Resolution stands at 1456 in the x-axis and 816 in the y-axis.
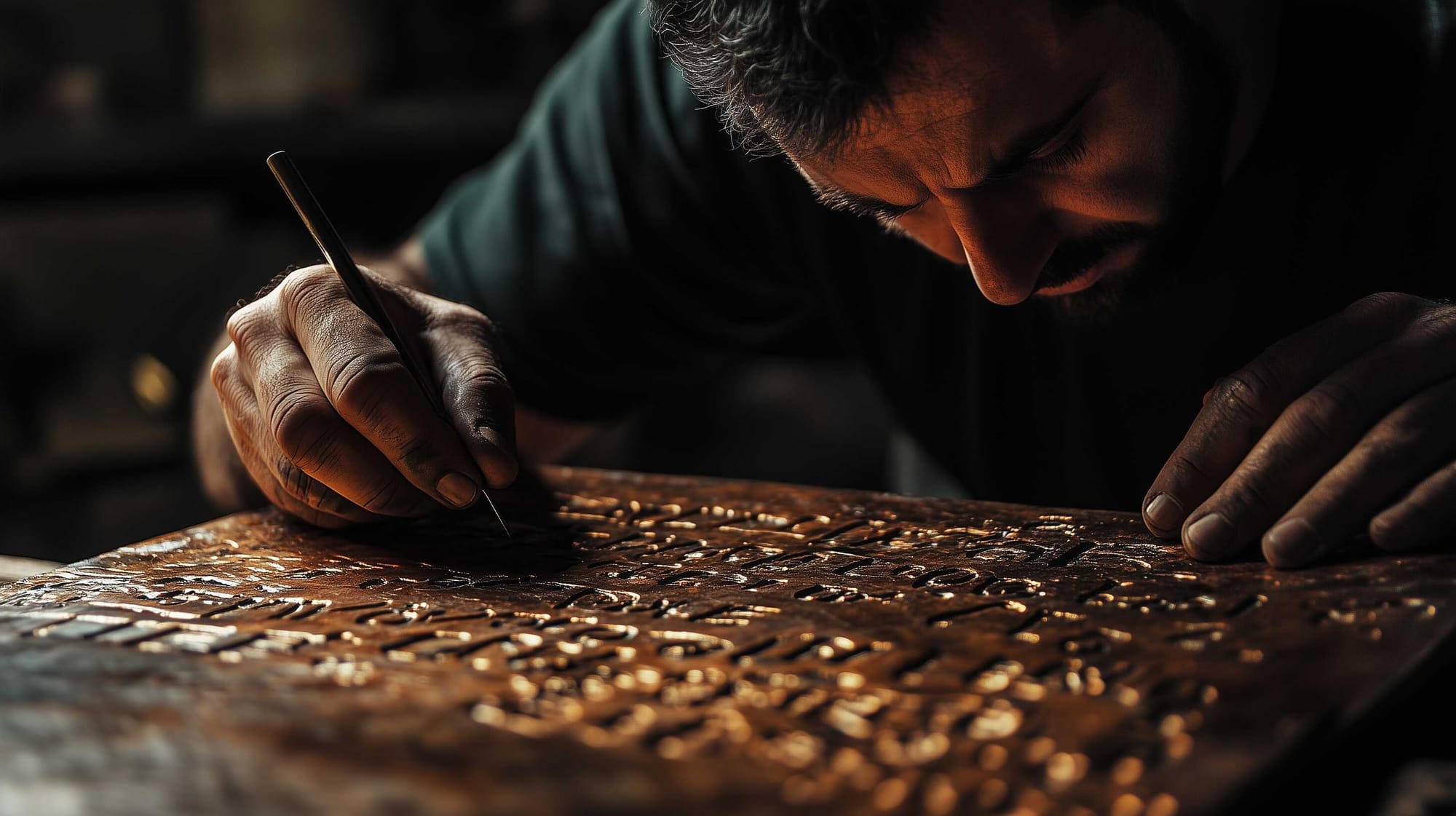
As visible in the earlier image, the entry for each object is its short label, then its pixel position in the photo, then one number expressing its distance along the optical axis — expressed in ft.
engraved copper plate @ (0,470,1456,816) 1.92
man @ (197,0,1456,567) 2.96
